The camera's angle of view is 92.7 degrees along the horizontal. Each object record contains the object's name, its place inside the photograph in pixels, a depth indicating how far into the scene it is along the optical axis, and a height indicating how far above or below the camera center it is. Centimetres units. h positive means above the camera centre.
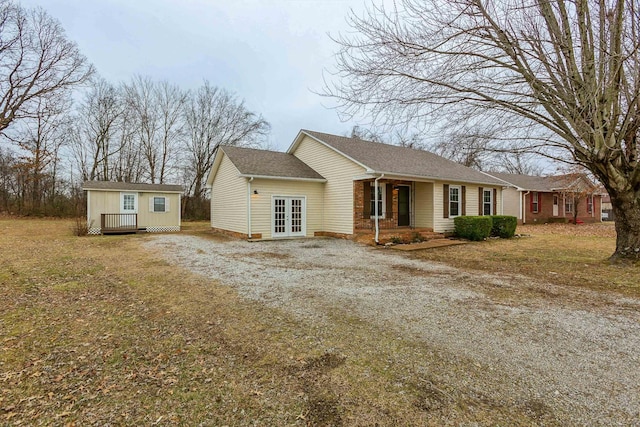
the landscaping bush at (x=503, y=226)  1405 -61
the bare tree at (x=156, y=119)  2603 +835
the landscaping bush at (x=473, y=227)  1300 -60
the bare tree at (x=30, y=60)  1947 +1045
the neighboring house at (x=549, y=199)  2219 +103
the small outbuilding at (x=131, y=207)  1494 +41
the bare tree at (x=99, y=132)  2517 +701
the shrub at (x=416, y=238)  1223 -100
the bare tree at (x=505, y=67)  561 +290
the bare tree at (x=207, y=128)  2809 +828
